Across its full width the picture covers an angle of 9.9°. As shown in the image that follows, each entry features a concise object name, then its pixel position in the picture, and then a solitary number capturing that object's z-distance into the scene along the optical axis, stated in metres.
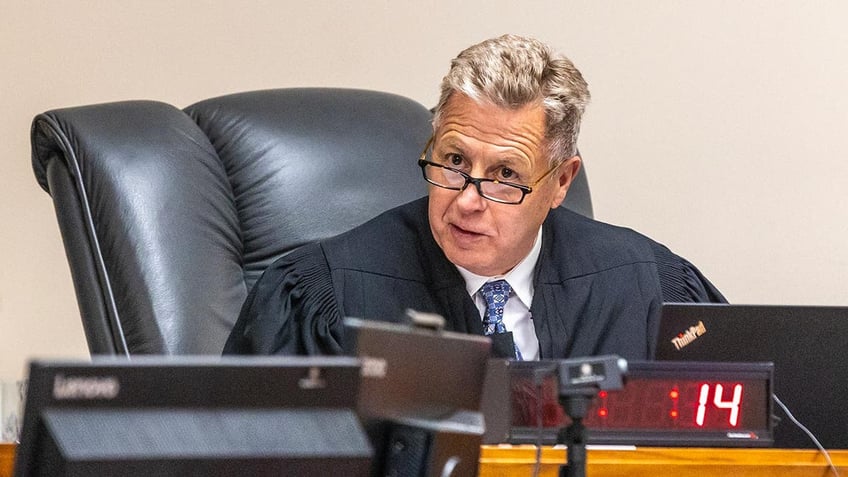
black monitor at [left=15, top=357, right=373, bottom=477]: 3.64
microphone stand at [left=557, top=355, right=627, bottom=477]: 3.85
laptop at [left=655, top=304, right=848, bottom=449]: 4.20
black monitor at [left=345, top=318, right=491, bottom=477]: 3.72
